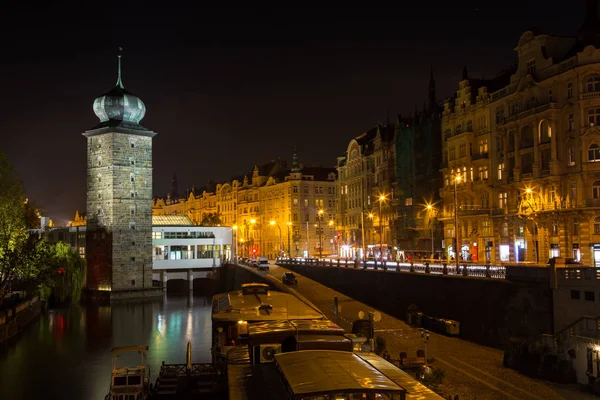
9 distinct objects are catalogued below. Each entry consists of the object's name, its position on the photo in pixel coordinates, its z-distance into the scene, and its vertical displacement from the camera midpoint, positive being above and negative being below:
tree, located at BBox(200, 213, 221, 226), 155.75 +6.92
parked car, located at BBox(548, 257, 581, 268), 40.72 -1.53
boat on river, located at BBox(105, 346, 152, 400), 29.44 -6.48
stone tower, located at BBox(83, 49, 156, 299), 86.50 +6.83
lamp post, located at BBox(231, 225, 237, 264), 110.66 -0.85
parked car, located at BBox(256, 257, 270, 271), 83.01 -2.57
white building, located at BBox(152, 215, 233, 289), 100.44 -0.32
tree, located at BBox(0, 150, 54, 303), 60.22 +0.59
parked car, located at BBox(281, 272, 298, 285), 65.44 -3.55
